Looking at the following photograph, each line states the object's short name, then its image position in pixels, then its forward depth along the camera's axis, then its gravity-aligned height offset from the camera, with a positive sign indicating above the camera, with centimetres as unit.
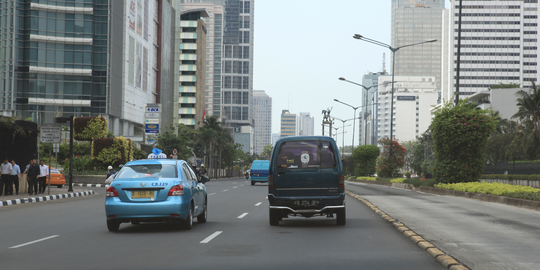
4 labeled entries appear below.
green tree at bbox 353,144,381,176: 7494 -128
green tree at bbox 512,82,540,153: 6788 +497
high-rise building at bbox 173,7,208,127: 14512 +1924
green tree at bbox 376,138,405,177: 6175 -131
